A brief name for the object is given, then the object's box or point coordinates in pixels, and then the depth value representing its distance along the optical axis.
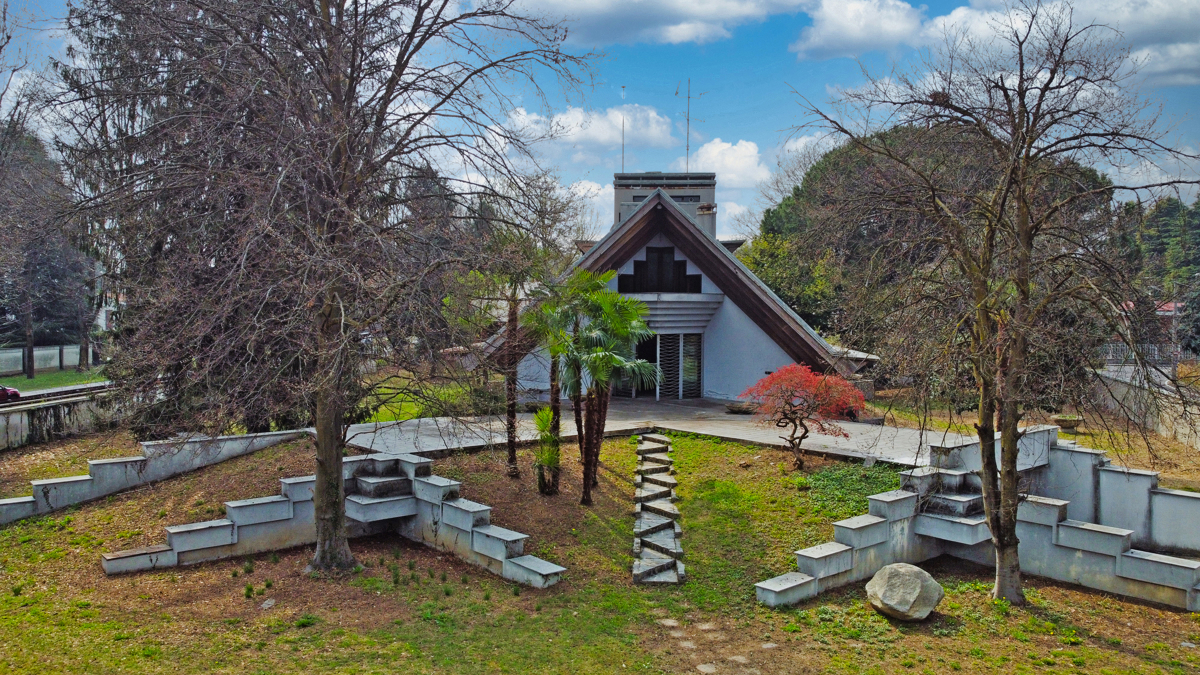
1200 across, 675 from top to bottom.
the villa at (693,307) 18.59
